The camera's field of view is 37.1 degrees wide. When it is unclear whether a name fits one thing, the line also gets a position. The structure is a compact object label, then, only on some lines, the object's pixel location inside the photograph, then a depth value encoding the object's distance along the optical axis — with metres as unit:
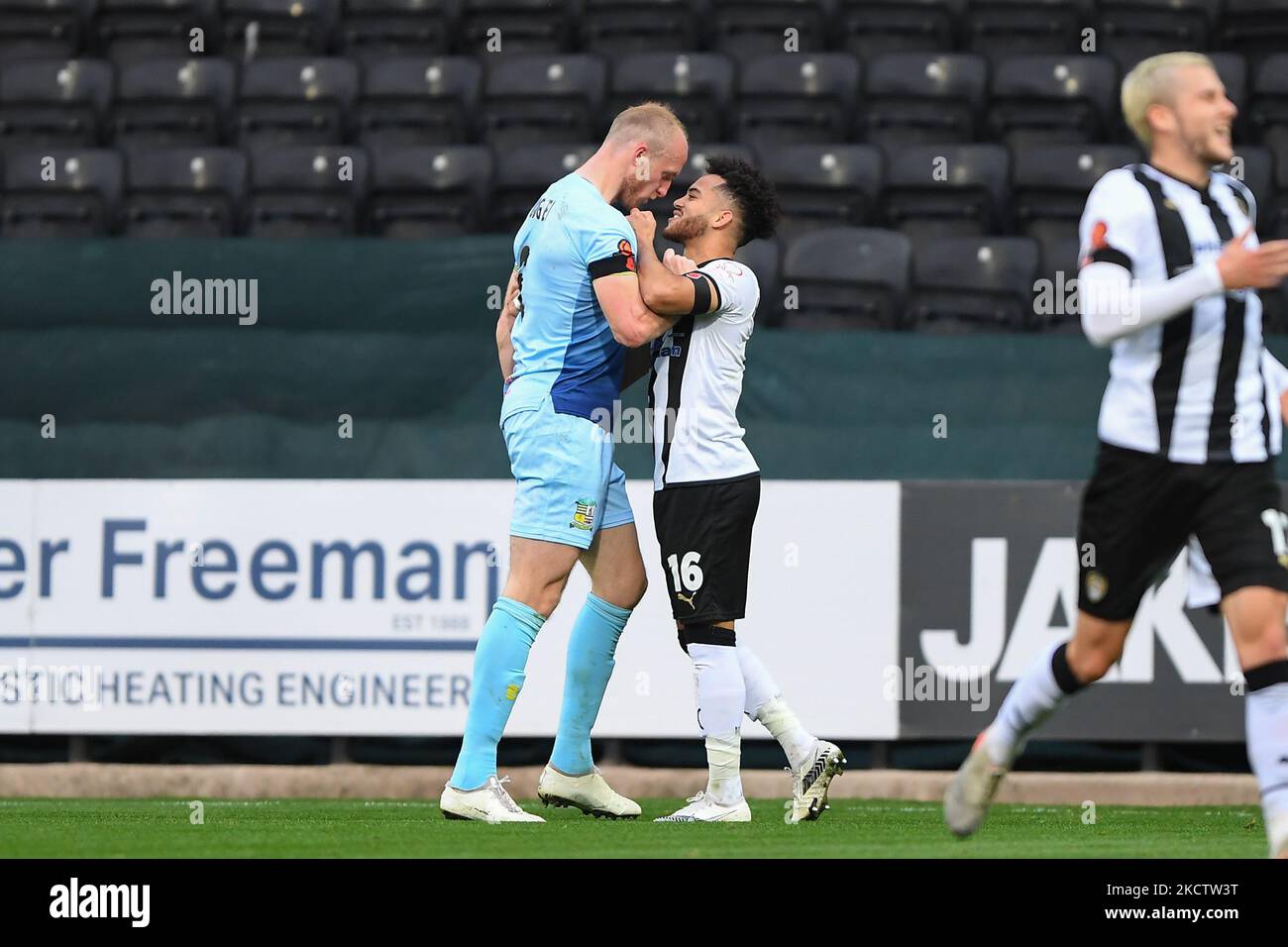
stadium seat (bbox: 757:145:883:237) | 11.20
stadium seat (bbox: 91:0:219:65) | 13.23
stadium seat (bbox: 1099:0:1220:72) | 12.55
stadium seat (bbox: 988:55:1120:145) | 12.03
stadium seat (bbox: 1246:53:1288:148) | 11.91
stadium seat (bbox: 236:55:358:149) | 12.18
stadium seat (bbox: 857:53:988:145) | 11.99
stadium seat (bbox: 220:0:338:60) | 13.21
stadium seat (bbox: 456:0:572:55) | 12.99
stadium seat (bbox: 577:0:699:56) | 12.91
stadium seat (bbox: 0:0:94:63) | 13.28
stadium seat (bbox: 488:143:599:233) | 11.09
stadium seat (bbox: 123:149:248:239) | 11.08
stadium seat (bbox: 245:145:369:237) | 11.04
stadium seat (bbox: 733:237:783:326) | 9.91
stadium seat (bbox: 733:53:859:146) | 12.01
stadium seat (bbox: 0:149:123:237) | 11.13
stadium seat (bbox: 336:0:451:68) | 13.07
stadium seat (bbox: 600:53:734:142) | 11.93
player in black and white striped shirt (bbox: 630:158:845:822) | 6.08
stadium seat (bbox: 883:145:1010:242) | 11.27
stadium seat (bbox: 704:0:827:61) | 12.81
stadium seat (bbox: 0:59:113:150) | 12.25
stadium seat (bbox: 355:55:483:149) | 12.18
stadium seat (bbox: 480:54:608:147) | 12.02
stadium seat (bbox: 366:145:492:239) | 11.19
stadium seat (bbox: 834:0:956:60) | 12.77
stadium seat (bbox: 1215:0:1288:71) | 12.71
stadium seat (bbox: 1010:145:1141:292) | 11.16
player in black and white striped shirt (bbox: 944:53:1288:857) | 4.54
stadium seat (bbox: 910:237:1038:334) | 10.03
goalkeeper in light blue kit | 5.86
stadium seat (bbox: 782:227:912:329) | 9.95
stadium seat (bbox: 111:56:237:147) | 12.28
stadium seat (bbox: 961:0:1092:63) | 12.70
